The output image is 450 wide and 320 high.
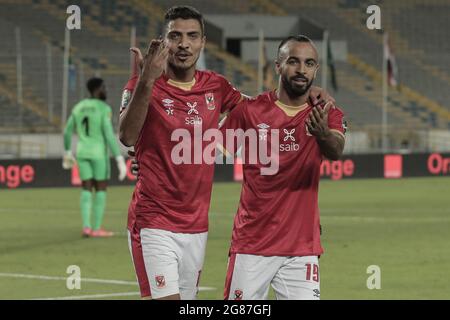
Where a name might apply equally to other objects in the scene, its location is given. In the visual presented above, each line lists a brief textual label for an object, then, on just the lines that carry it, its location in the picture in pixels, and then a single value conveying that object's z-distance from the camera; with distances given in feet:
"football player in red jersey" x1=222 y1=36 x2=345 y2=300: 23.54
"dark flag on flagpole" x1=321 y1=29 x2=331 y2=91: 112.06
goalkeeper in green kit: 57.77
